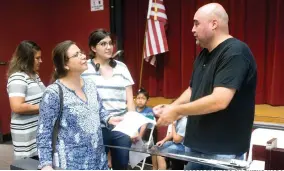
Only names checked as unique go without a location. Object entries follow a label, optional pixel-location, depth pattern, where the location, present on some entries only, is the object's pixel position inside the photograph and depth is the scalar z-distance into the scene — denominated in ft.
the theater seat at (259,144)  6.60
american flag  13.79
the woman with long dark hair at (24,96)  7.43
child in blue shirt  12.10
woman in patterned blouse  5.53
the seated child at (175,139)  9.92
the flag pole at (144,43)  13.65
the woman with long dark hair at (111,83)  7.20
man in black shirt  4.83
